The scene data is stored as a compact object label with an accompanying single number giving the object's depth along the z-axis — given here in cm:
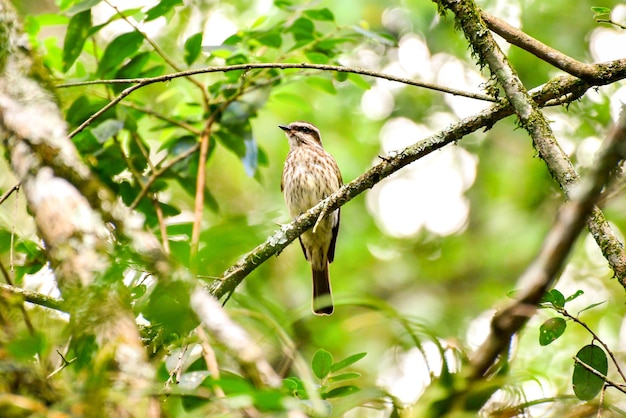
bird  1310
